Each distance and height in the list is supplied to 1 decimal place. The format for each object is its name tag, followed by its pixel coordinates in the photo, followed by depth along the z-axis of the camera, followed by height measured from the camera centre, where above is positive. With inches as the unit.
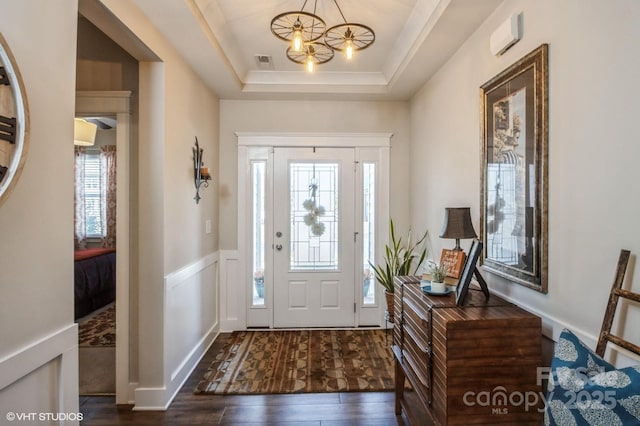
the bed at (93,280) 157.0 -36.3
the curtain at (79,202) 211.5 +4.8
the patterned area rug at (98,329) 131.2 -53.5
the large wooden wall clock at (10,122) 40.0 +11.2
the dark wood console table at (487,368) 53.1 -26.2
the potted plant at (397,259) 126.9 -20.5
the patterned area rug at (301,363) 99.7 -53.8
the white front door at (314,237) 144.3 -12.2
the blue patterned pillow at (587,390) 34.3 -20.6
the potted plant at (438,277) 69.2 -14.5
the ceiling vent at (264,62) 119.6 +56.2
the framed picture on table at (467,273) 62.0 -12.2
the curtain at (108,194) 212.4 +10.1
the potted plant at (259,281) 145.3 -32.0
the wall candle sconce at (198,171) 113.0 +13.8
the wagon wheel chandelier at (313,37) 75.4 +52.3
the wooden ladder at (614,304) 42.7 -12.8
